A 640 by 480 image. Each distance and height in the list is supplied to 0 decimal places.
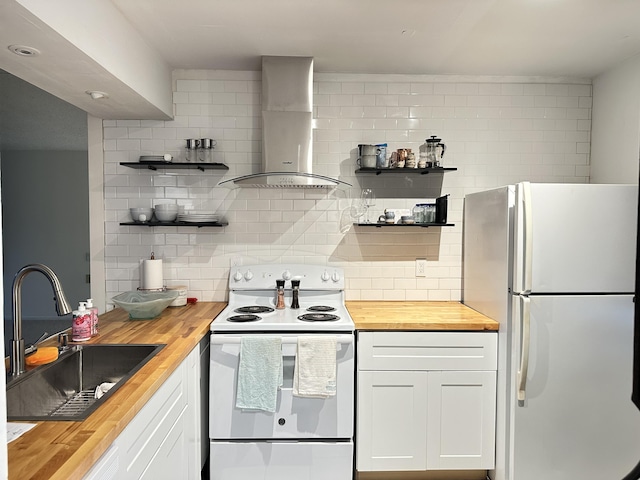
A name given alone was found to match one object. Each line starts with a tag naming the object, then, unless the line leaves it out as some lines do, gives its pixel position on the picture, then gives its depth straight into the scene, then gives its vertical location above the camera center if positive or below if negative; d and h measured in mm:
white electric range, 2484 -1073
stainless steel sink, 1559 -628
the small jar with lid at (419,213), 3051 +81
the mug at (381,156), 3014 +452
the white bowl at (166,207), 2969 +97
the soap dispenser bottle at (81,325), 2148 -493
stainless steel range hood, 2865 +686
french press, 3027 +504
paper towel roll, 2973 -342
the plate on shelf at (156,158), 2912 +412
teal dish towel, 2436 -806
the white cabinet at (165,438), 1357 -786
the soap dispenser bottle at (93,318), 2227 -476
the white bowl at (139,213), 2957 +56
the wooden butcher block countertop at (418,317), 2553 -540
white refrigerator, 2326 -528
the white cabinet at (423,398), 2549 -962
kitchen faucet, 1580 -302
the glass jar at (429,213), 3043 +81
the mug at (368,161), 2986 +414
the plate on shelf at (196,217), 3023 +35
